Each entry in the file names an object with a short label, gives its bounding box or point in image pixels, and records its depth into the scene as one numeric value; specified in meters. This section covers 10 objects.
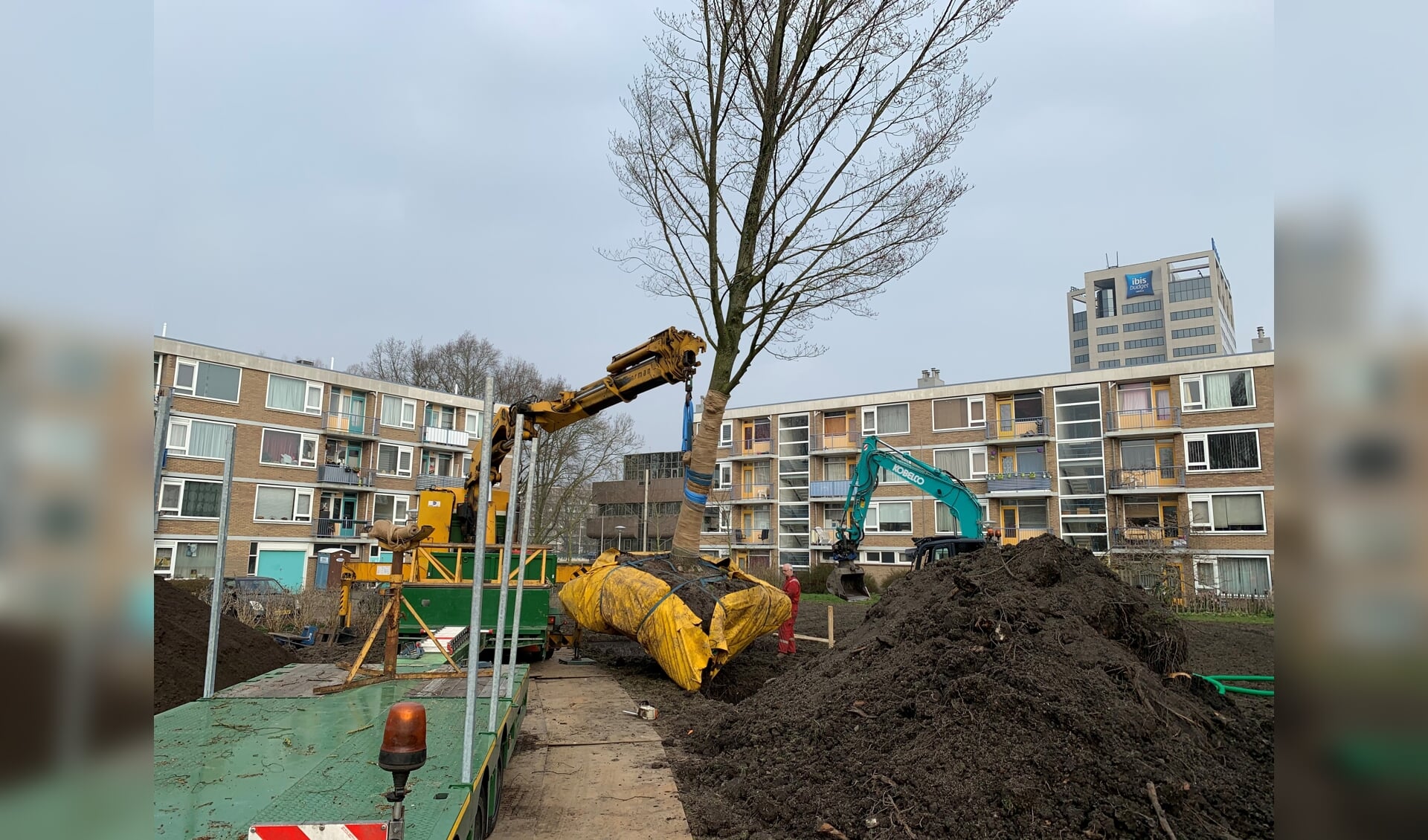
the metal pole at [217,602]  5.37
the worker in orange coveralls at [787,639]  12.53
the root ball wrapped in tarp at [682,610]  9.39
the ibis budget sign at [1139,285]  88.69
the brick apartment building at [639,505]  56.53
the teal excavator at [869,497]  16.84
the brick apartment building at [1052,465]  30.86
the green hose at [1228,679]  8.95
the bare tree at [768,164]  11.77
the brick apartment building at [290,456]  31.11
